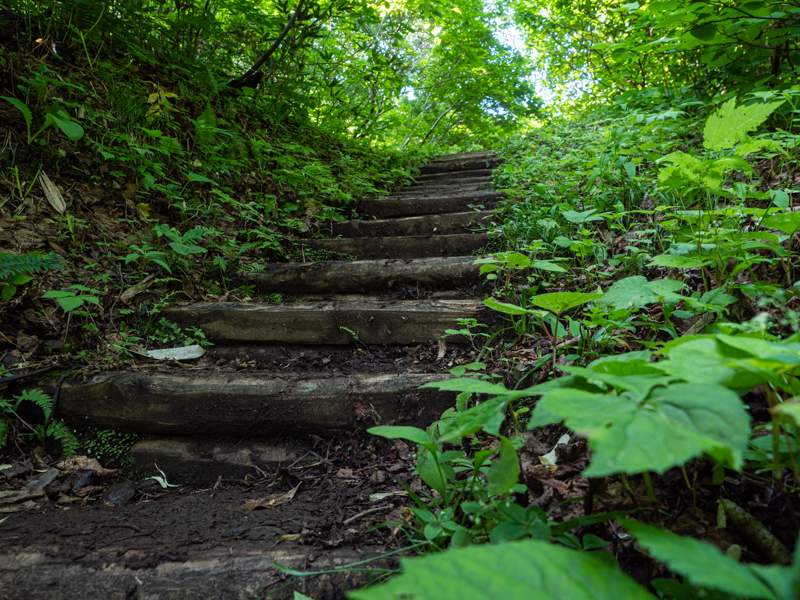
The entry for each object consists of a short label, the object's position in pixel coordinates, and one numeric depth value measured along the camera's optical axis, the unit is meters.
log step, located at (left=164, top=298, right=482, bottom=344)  2.27
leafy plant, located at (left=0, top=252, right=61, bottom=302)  1.79
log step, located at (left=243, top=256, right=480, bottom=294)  2.64
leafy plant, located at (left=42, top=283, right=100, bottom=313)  1.88
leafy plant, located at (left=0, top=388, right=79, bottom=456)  1.72
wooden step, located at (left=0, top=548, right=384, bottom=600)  1.03
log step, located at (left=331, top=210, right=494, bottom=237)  3.37
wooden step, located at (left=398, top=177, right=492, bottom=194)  4.63
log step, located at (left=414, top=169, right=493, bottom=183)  5.32
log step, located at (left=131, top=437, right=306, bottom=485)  1.65
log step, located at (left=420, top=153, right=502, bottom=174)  5.71
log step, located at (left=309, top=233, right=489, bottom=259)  3.04
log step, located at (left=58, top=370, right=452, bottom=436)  1.71
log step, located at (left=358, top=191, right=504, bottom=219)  3.82
